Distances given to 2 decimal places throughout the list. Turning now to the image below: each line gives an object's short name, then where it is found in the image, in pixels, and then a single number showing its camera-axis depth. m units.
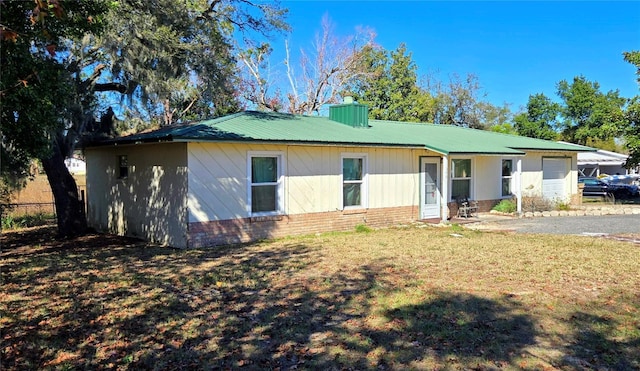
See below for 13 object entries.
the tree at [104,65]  6.86
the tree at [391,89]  35.81
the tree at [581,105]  39.91
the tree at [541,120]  42.16
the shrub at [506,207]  17.75
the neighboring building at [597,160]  34.56
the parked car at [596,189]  27.50
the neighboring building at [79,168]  61.47
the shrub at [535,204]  18.59
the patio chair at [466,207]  16.88
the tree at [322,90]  33.69
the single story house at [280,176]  11.38
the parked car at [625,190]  27.17
